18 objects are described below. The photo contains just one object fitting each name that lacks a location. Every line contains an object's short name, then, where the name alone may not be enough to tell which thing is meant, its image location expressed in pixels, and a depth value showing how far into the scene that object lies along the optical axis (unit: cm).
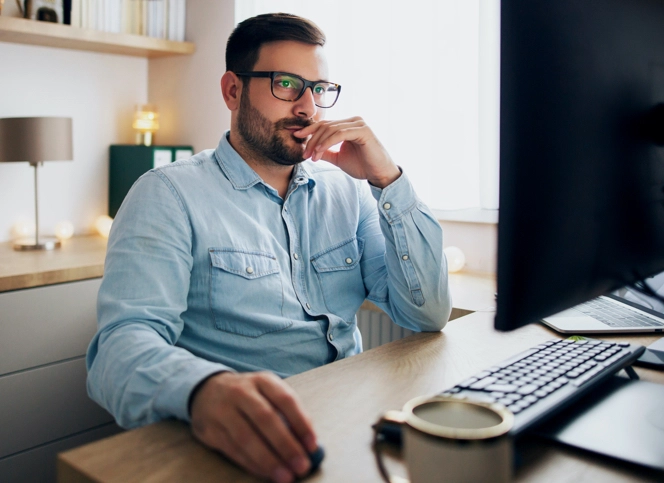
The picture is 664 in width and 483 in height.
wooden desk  63
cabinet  193
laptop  118
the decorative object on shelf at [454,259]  223
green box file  274
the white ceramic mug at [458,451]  51
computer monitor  60
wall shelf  236
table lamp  229
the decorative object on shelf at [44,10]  243
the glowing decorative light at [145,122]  292
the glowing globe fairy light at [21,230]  259
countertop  192
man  105
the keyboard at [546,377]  71
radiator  238
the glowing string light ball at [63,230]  261
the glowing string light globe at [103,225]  274
